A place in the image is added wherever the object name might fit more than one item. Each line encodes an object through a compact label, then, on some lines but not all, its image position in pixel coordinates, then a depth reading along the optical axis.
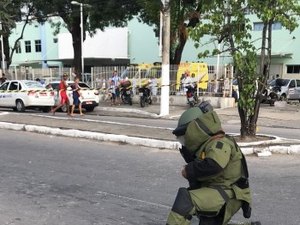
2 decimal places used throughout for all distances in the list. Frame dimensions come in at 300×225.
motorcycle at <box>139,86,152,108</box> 22.09
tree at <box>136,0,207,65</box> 24.08
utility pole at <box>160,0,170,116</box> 17.81
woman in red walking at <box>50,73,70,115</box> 18.16
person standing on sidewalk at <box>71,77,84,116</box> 18.20
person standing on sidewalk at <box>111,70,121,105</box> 23.95
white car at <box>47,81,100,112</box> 20.67
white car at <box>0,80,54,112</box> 20.86
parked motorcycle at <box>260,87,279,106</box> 22.62
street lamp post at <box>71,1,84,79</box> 27.71
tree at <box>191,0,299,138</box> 9.91
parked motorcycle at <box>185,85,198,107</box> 20.59
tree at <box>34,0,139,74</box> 27.31
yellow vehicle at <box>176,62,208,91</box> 22.02
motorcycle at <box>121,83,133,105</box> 23.36
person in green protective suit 3.04
